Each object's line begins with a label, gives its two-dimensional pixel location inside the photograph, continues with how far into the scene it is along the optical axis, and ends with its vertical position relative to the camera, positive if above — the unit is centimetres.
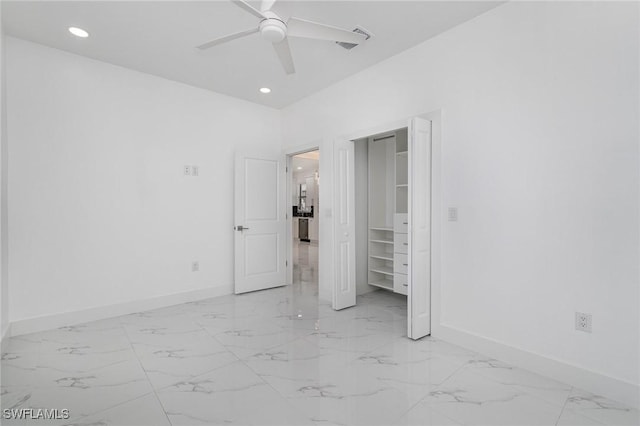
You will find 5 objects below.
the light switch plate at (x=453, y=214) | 277 -4
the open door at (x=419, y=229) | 282 -18
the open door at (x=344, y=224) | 371 -17
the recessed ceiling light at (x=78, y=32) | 283 +166
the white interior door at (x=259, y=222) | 445 -19
